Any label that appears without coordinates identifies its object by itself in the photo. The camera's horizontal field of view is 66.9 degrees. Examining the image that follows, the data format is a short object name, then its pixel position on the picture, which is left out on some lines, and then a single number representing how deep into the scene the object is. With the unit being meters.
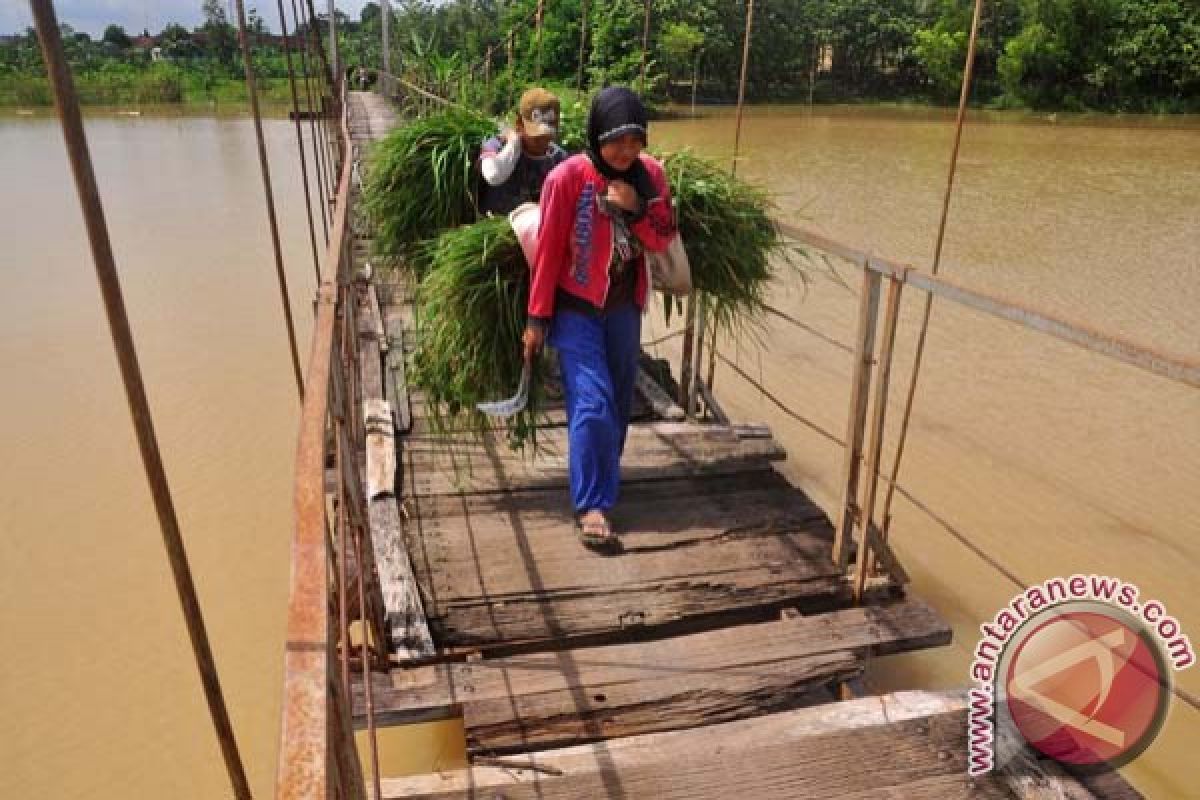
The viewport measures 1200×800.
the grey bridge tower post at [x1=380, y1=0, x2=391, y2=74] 17.70
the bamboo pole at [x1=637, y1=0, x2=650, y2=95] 3.60
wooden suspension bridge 1.67
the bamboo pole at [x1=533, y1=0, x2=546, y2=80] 4.89
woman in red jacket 2.22
